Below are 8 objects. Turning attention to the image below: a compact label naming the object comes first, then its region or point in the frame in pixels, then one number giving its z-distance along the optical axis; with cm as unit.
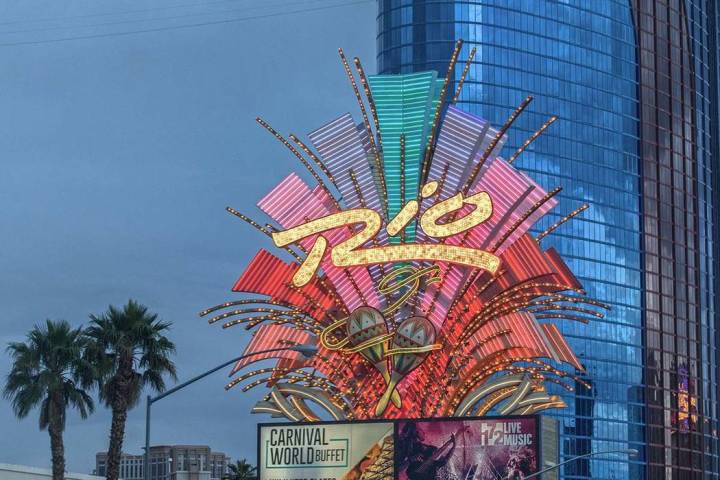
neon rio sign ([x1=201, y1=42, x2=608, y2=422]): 6006
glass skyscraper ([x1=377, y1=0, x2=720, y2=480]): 14325
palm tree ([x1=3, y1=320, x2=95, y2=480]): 6425
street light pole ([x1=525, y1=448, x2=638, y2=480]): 5615
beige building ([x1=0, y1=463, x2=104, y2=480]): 6869
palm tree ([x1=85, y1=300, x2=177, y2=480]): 6462
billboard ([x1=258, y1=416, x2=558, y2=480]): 5781
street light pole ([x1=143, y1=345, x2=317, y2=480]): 4669
